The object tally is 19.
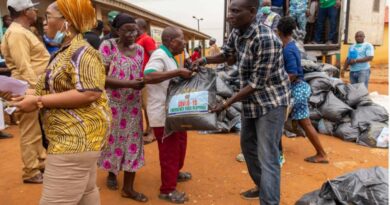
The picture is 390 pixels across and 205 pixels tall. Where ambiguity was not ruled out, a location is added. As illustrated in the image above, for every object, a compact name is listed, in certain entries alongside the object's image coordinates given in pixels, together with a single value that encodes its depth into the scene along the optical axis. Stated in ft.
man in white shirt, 10.02
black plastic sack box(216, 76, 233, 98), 20.07
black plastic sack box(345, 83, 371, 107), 19.99
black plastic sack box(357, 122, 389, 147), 17.31
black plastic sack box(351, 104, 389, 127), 18.72
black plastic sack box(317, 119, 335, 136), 19.29
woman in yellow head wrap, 6.03
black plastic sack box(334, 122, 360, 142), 18.21
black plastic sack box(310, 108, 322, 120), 19.54
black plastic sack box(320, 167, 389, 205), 8.75
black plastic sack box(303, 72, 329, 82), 20.08
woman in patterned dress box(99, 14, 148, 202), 10.31
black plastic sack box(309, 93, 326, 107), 19.60
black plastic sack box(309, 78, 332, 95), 19.76
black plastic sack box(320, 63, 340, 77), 23.02
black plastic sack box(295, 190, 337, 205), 9.38
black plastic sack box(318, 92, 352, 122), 18.94
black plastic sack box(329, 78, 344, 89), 20.62
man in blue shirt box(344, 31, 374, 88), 26.45
